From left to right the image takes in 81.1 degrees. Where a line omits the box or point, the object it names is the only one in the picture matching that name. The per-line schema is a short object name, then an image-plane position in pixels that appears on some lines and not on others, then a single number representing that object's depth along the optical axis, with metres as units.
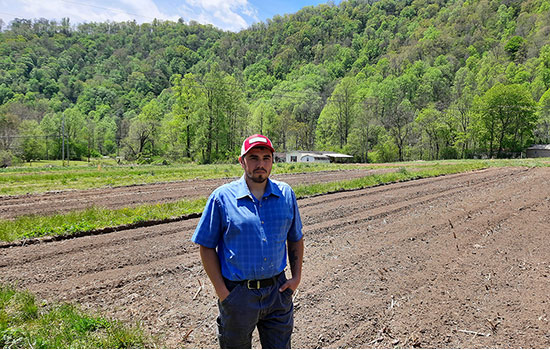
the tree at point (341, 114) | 76.75
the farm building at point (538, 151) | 65.69
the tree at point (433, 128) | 70.00
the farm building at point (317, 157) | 65.81
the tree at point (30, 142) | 64.62
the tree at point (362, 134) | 69.69
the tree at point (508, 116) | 63.19
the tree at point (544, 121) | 68.94
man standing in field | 2.39
